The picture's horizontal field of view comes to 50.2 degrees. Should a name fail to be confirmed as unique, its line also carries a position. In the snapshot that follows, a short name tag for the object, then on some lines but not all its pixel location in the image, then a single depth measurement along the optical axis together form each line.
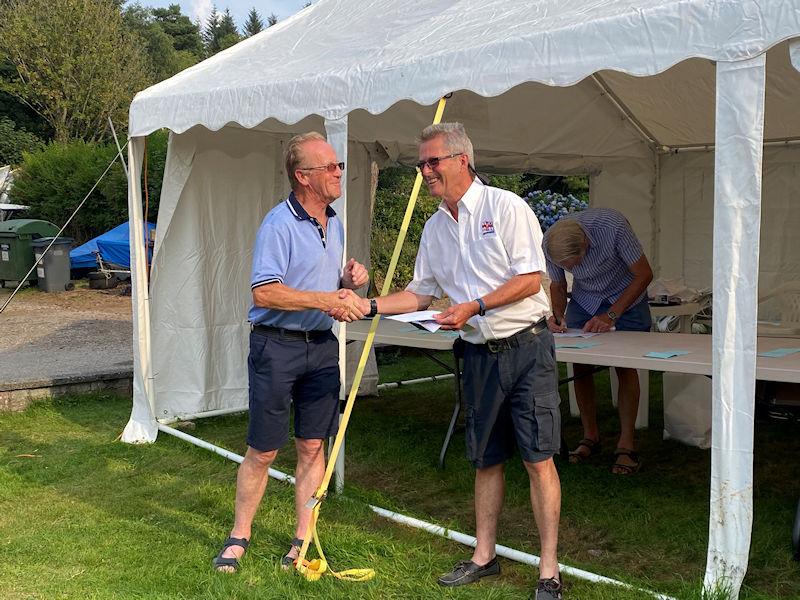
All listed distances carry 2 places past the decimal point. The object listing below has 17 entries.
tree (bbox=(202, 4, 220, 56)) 72.10
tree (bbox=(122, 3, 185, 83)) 52.42
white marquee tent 2.76
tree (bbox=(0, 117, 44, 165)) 32.09
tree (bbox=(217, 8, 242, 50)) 76.34
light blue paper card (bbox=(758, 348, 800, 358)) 3.73
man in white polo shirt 2.87
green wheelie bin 15.45
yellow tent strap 3.18
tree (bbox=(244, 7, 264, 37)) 79.94
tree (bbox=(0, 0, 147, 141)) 28.16
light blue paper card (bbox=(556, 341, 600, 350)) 4.23
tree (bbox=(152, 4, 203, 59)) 63.31
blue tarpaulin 15.31
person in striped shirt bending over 4.62
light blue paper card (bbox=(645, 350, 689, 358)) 3.83
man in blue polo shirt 3.09
